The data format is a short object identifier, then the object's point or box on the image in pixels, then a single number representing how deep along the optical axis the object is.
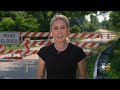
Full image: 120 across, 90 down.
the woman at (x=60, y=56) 3.29
